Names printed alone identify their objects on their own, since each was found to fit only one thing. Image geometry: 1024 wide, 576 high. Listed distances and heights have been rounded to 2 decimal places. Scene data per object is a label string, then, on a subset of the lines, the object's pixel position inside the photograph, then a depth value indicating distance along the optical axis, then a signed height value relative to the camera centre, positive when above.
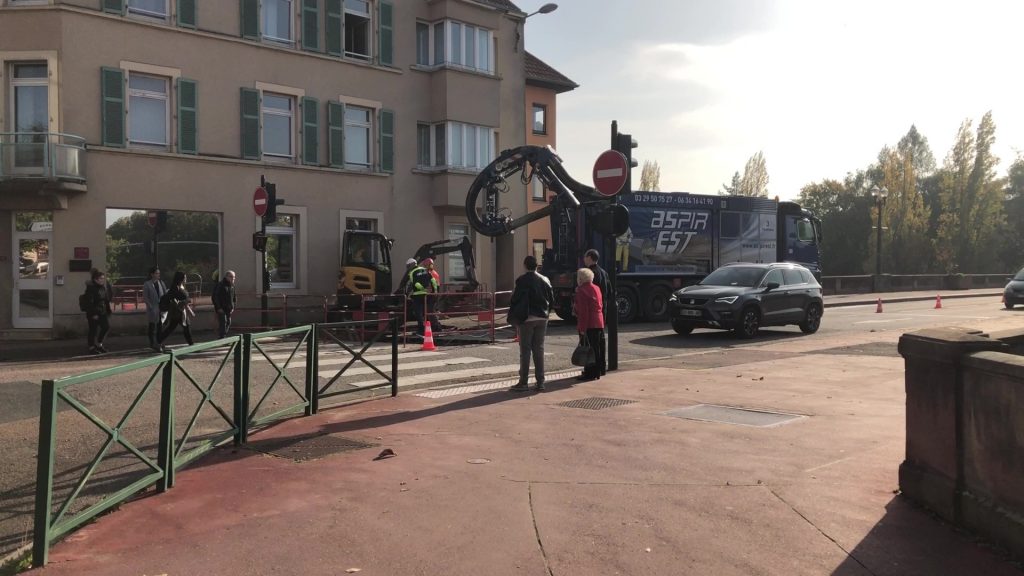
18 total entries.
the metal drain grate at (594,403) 9.16 -1.52
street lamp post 41.06 +3.60
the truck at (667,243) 21.08 +0.88
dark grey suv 17.28 -0.62
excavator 20.37 +0.26
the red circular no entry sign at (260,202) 17.31 +1.60
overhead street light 27.67 +9.23
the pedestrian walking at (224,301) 16.27 -0.53
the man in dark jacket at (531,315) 10.39 -0.54
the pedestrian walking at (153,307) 15.21 -0.61
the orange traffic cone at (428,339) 15.45 -1.27
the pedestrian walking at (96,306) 14.86 -0.57
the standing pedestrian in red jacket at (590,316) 10.73 -0.58
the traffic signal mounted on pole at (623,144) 11.95 +1.95
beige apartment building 18.58 +3.97
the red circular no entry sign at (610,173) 11.66 +1.49
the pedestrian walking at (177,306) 15.25 -0.59
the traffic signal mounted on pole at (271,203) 17.19 +1.57
